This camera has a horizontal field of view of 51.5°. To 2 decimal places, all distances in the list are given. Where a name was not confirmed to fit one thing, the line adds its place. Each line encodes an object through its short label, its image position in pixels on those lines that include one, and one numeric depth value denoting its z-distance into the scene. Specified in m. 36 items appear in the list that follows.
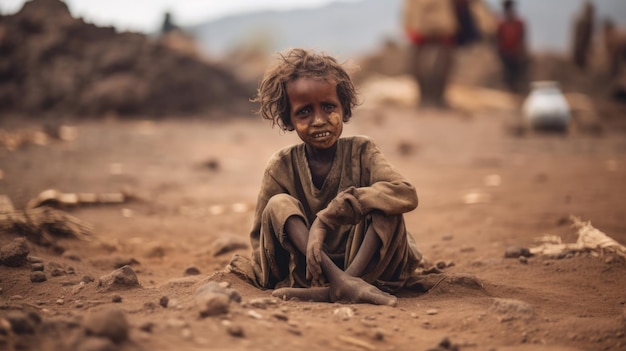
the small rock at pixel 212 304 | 2.40
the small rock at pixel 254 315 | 2.47
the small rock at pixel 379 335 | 2.42
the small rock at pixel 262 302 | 2.66
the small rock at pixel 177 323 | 2.29
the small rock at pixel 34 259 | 3.68
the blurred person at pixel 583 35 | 20.50
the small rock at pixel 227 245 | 4.55
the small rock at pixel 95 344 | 1.94
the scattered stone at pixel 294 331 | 2.36
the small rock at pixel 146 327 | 2.22
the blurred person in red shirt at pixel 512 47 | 19.67
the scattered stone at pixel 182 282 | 3.35
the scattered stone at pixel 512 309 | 2.67
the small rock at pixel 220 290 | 2.59
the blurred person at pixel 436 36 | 14.46
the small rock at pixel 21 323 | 2.19
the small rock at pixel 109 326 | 2.05
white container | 11.41
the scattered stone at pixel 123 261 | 4.12
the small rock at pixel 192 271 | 3.92
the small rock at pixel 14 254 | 3.57
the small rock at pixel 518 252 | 4.01
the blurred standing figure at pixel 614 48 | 19.42
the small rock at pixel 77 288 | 3.16
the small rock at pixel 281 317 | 2.51
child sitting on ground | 2.97
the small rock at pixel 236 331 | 2.26
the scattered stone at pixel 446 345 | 2.33
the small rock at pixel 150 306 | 2.66
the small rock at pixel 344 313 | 2.60
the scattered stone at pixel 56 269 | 3.56
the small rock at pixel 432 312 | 2.80
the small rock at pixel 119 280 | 3.17
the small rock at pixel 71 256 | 4.18
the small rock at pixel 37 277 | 3.37
